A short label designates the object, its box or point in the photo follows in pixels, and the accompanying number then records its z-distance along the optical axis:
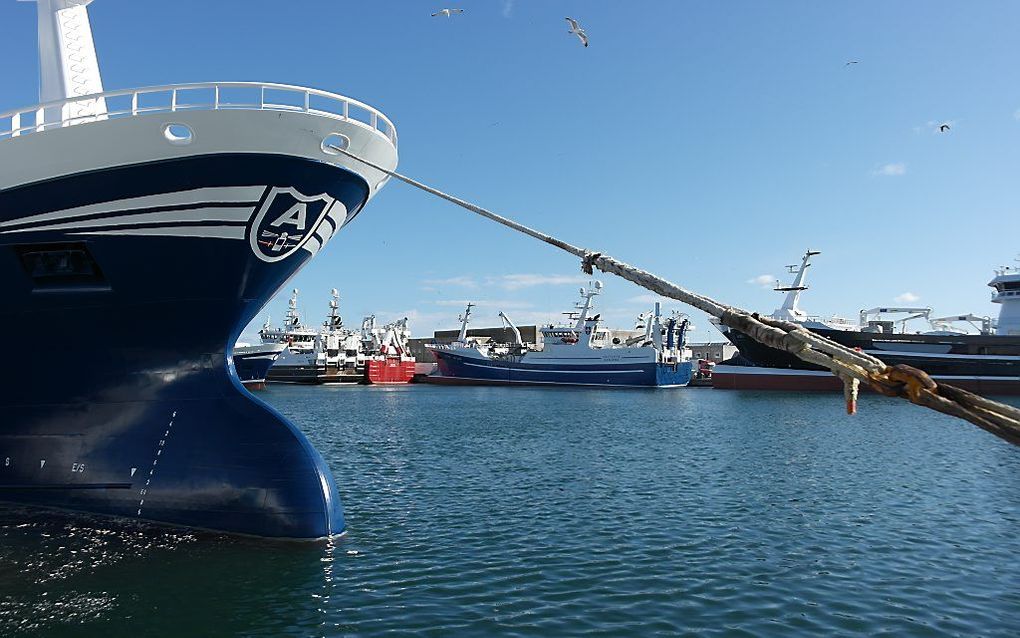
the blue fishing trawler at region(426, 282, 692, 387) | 77.38
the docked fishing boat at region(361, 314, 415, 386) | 89.75
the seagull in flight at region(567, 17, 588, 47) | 13.94
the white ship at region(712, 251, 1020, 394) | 58.56
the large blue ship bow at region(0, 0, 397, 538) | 10.41
